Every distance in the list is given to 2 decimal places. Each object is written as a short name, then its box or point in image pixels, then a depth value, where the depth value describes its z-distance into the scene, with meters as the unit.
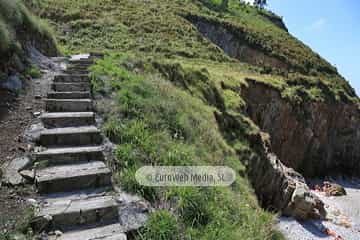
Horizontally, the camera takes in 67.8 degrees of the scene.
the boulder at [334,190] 17.45
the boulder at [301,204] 11.34
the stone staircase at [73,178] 2.76
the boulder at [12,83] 4.96
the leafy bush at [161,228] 2.87
